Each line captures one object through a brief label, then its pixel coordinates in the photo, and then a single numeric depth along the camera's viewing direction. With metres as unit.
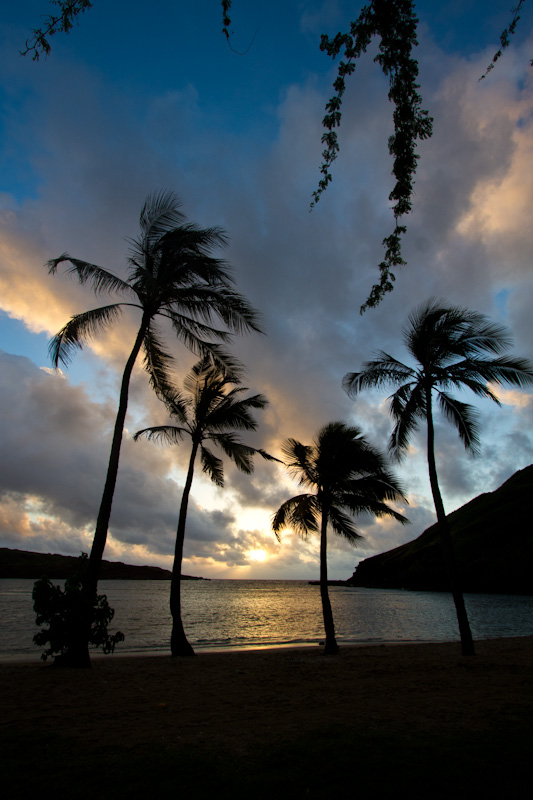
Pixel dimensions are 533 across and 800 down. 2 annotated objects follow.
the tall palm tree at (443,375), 13.57
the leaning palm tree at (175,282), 13.35
